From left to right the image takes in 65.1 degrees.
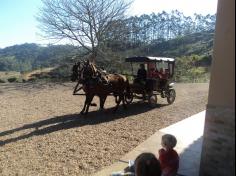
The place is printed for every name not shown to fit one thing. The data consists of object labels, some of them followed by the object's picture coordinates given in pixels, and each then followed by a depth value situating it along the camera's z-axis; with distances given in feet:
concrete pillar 8.38
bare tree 44.69
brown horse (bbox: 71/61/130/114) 20.37
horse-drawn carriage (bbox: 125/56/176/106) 24.17
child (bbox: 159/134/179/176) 9.32
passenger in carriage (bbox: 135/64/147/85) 24.11
